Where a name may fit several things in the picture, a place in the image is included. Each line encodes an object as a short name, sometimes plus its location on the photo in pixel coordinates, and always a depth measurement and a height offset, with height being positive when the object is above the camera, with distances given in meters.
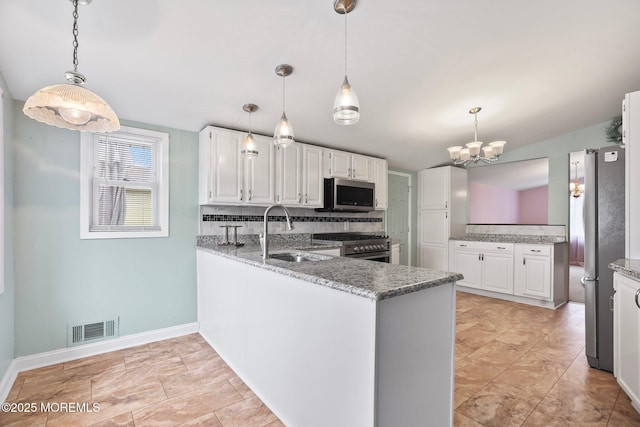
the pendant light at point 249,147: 2.46 +0.57
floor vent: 2.50 -1.03
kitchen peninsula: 1.15 -0.58
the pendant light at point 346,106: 1.52 +0.57
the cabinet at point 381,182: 4.49 +0.53
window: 2.58 +0.29
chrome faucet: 2.05 -0.17
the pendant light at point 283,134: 2.02 +0.56
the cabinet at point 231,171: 2.97 +0.48
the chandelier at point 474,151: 3.23 +0.73
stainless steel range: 3.57 -0.37
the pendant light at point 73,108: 1.15 +0.45
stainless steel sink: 2.26 -0.34
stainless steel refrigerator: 2.21 -0.19
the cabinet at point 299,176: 3.46 +0.49
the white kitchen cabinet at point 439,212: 5.04 +0.06
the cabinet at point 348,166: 3.95 +0.71
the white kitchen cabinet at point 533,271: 3.93 -0.76
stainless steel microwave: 3.82 +0.28
